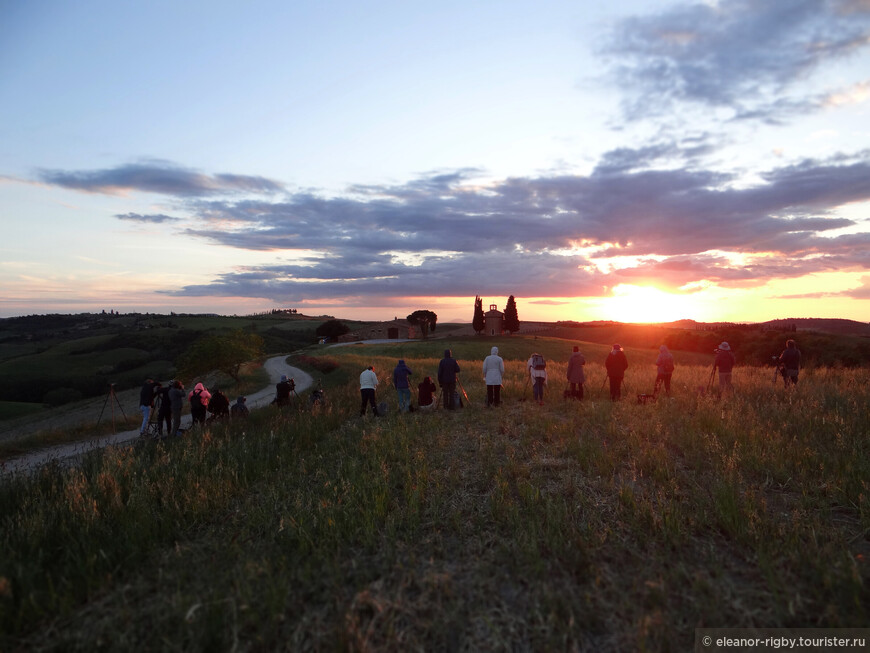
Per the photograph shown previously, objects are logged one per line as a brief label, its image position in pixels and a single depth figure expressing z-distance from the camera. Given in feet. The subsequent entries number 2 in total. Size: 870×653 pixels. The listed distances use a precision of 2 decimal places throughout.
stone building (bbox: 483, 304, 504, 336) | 303.07
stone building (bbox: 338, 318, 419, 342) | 321.32
